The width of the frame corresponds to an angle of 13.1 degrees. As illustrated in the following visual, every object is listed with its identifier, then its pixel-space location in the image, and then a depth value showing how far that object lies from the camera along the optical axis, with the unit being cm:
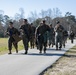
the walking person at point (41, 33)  2005
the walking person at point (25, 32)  1973
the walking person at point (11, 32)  1976
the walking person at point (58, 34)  2369
